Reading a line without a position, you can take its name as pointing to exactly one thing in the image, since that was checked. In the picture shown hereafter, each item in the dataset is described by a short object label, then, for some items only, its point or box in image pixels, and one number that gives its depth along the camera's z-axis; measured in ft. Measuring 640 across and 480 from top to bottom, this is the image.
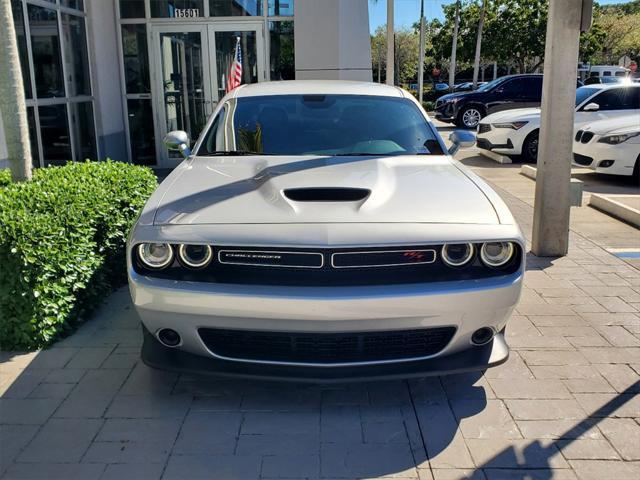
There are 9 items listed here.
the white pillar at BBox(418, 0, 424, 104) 91.27
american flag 35.60
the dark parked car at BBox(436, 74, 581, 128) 60.29
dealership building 35.70
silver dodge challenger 10.18
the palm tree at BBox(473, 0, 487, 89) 128.67
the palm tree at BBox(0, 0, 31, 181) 15.71
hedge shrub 13.15
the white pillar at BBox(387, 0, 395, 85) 53.14
